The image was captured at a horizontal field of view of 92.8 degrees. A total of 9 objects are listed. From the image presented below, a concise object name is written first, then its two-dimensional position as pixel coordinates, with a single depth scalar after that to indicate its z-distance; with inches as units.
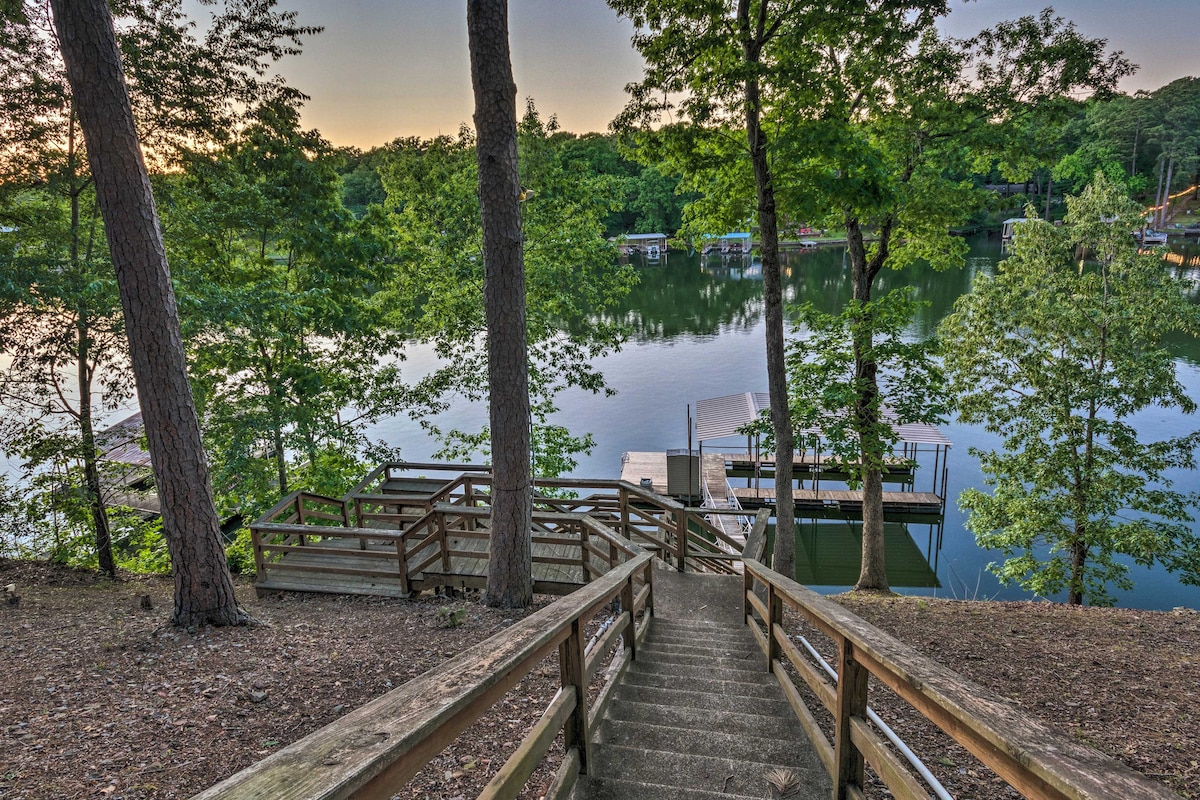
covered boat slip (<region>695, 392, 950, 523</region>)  728.3
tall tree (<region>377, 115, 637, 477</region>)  487.8
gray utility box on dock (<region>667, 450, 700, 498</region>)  690.8
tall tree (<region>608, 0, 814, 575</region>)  278.7
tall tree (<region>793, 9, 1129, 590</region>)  284.0
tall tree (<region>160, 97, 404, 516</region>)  355.3
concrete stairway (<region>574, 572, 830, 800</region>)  90.2
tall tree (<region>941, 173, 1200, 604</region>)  415.5
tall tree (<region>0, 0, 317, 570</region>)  264.8
